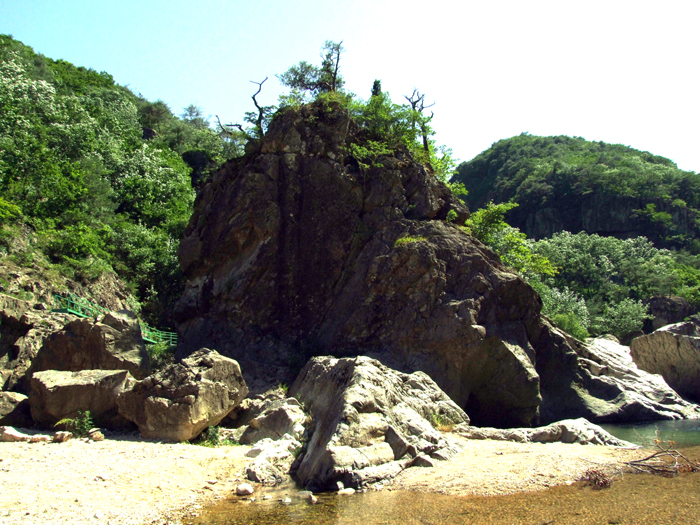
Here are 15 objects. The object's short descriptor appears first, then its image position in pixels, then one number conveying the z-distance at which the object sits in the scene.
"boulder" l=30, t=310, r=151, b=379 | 15.53
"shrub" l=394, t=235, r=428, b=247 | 19.69
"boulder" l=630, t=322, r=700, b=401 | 28.19
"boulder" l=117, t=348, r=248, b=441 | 12.26
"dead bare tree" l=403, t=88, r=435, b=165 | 25.30
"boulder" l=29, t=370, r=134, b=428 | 13.27
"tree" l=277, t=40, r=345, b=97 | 30.35
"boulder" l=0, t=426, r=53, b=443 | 11.92
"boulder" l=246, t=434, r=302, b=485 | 9.53
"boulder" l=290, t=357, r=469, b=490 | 8.88
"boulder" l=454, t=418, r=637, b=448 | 12.71
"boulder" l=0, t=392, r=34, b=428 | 13.73
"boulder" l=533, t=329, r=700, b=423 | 19.80
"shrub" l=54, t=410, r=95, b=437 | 12.56
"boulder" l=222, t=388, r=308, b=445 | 12.43
